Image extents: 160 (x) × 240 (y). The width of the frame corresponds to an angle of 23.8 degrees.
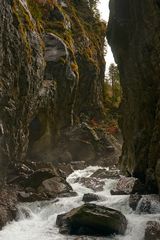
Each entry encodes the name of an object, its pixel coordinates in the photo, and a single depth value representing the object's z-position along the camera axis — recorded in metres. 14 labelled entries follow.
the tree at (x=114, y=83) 92.92
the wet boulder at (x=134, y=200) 27.52
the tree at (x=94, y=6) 95.00
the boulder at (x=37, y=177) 36.22
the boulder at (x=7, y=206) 27.02
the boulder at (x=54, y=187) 34.06
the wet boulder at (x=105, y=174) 45.47
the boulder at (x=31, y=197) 32.33
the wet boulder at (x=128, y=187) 32.93
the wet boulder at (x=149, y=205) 26.69
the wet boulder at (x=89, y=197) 31.81
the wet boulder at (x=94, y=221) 23.73
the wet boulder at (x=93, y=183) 38.58
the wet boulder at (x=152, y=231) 21.75
